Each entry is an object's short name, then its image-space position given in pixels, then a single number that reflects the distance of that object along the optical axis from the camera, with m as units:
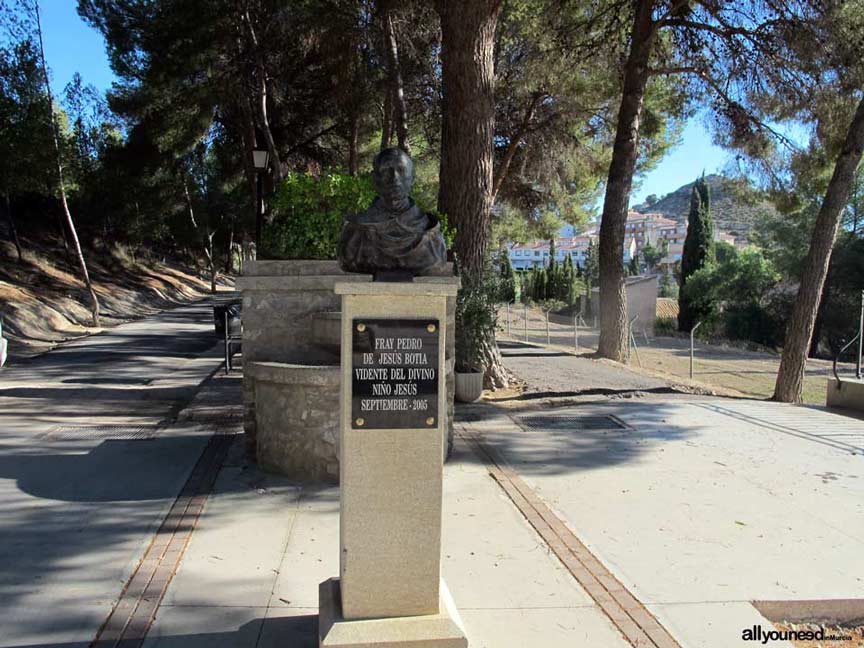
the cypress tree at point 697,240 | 35.72
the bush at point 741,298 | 29.00
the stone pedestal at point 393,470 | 2.68
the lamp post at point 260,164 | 13.30
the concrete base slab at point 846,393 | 8.68
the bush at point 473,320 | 8.55
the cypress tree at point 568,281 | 44.97
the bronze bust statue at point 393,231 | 3.26
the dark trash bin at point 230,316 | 10.97
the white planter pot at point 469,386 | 8.02
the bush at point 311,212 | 5.93
